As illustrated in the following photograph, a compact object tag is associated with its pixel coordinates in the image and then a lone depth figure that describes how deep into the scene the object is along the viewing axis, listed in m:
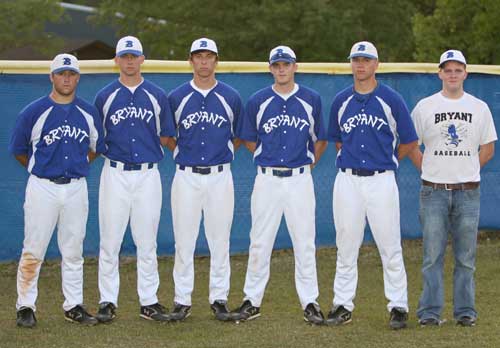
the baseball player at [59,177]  14.80
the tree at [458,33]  35.72
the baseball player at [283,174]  15.10
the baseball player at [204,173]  15.17
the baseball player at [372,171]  14.73
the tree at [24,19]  41.28
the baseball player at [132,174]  15.02
